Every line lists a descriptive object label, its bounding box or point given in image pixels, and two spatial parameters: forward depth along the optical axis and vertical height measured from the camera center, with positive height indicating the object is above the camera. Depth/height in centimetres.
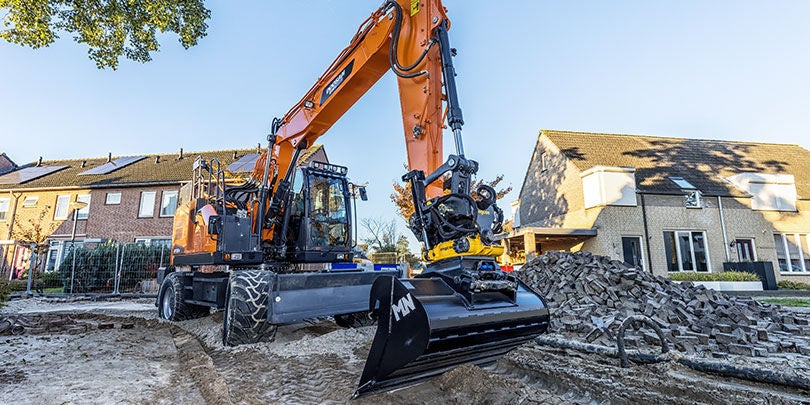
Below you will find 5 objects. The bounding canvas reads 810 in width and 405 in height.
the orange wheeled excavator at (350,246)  271 +27
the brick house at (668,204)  1588 +236
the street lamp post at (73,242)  1535 +167
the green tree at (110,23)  668 +411
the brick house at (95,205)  2180 +331
